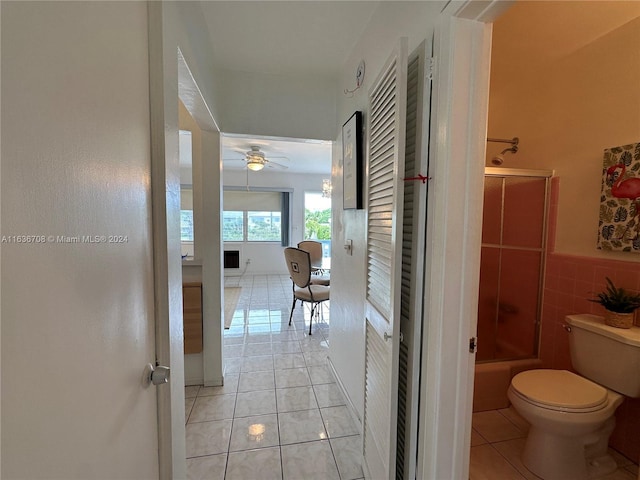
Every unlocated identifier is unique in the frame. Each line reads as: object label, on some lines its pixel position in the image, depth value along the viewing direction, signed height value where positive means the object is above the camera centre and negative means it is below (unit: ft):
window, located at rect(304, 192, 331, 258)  22.54 +0.62
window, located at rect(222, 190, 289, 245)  21.31 +0.56
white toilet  4.53 -2.94
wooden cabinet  7.09 -2.40
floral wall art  4.99 +0.56
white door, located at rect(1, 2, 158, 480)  1.32 -0.12
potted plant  4.83 -1.36
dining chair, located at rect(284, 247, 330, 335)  10.74 -2.20
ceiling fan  13.12 +3.13
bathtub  6.59 -3.81
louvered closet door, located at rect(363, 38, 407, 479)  3.49 -0.49
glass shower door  6.89 -0.91
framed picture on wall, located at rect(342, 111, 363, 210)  5.50 +1.33
